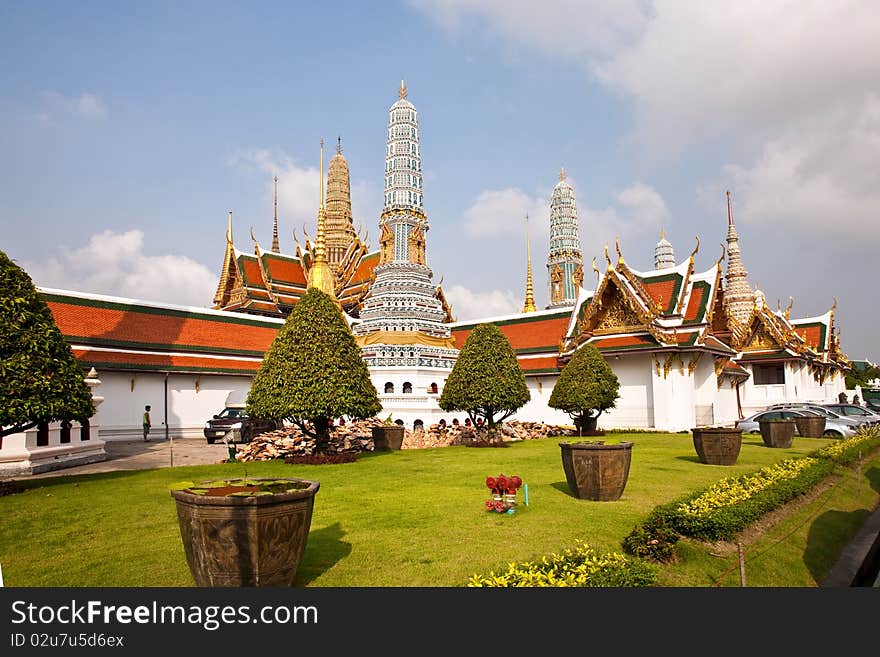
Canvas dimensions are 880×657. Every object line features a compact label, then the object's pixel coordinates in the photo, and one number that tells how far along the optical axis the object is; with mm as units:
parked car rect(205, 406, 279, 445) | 18953
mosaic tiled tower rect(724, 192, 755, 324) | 41531
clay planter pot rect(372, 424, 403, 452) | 18516
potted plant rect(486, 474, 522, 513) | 8188
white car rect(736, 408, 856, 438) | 20469
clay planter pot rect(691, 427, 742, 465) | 13188
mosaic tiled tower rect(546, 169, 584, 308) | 53500
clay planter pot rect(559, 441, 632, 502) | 8789
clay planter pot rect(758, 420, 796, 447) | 16531
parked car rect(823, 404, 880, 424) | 22281
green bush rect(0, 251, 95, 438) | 9422
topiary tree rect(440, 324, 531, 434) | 18594
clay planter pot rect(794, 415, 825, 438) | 19844
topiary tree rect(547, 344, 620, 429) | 20641
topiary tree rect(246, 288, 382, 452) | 14250
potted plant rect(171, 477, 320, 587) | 4492
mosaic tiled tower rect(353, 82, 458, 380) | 28266
